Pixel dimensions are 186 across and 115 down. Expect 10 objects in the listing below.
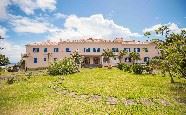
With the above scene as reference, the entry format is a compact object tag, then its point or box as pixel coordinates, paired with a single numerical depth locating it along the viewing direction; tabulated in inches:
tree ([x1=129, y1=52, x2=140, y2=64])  981.5
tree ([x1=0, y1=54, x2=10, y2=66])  1005.6
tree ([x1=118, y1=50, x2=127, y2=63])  997.2
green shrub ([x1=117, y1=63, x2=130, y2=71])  756.7
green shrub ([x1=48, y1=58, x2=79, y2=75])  667.4
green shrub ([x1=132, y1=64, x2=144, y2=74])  689.7
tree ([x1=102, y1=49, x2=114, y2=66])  977.8
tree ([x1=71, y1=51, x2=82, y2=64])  881.2
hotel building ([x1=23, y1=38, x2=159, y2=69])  1035.0
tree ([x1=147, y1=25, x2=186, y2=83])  375.8
